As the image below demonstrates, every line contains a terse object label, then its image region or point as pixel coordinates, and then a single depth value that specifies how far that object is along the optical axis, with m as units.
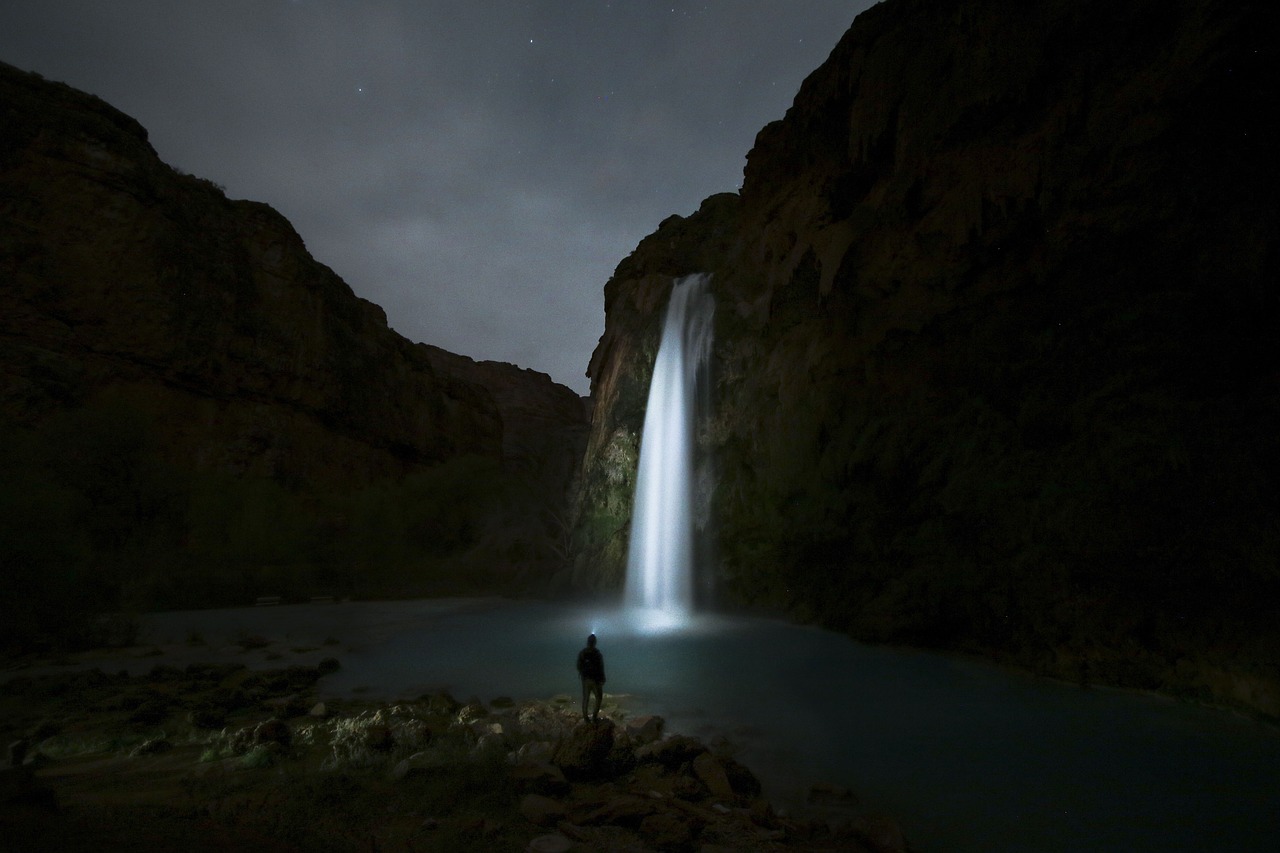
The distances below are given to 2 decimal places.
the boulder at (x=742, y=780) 5.17
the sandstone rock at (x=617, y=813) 4.26
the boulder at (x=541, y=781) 4.70
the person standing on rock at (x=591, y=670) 6.54
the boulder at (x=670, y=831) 3.98
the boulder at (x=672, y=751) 5.42
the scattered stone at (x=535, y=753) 5.31
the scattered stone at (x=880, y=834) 4.16
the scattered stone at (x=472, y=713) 6.95
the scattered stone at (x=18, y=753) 4.55
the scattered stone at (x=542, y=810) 4.22
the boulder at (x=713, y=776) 4.91
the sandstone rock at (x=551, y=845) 3.76
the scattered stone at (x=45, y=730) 6.09
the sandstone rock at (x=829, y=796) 5.13
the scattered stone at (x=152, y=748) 5.69
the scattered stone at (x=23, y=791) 2.81
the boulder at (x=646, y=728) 6.57
